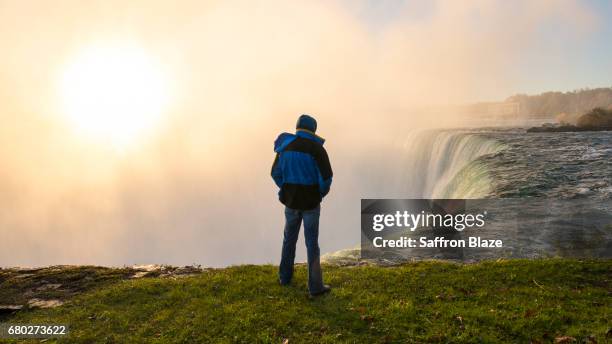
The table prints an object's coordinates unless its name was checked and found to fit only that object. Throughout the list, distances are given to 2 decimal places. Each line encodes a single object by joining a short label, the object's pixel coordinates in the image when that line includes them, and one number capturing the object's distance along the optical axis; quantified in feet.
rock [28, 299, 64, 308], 29.48
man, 25.88
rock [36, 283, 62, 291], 33.49
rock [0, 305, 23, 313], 29.04
